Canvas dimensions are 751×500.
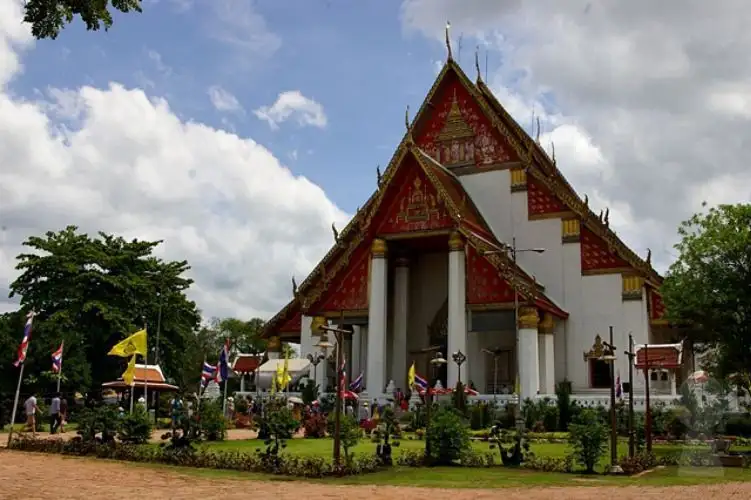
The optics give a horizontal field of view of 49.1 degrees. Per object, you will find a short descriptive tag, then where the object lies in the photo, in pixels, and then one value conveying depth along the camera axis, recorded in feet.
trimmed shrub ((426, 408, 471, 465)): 50.06
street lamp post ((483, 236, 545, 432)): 77.57
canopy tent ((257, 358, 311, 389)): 135.97
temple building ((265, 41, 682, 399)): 94.43
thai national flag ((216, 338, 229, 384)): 80.43
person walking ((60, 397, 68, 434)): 87.66
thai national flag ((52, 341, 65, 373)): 90.89
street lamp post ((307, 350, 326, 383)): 100.68
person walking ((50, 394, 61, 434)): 83.35
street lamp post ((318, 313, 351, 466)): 45.11
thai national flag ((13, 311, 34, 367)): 67.00
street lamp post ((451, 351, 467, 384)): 81.62
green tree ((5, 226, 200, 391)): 116.98
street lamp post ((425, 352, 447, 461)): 50.52
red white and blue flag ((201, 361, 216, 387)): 85.53
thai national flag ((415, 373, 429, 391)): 82.78
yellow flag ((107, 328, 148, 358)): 69.82
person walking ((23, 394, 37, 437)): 78.74
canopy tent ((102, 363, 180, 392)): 100.71
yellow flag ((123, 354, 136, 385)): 69.00
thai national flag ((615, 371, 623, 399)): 79.97
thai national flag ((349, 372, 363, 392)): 97.81
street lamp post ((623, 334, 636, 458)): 50.88
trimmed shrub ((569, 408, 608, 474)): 47.03
